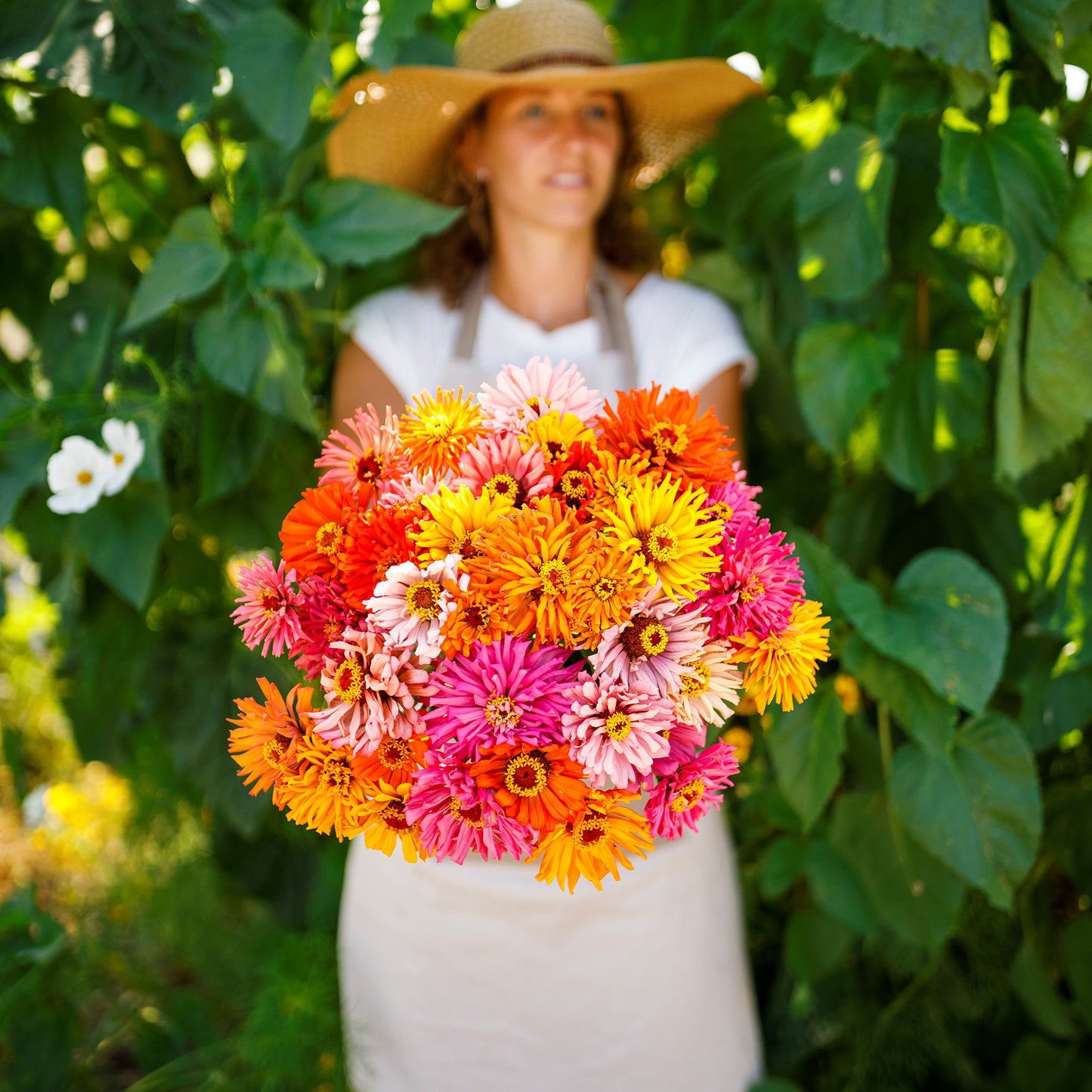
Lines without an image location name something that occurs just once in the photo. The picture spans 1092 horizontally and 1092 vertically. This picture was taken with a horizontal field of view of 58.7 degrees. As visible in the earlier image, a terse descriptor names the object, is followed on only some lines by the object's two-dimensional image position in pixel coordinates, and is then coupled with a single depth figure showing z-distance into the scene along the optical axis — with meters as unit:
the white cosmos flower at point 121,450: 0.97
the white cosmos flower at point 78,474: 0.95
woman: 1.08
